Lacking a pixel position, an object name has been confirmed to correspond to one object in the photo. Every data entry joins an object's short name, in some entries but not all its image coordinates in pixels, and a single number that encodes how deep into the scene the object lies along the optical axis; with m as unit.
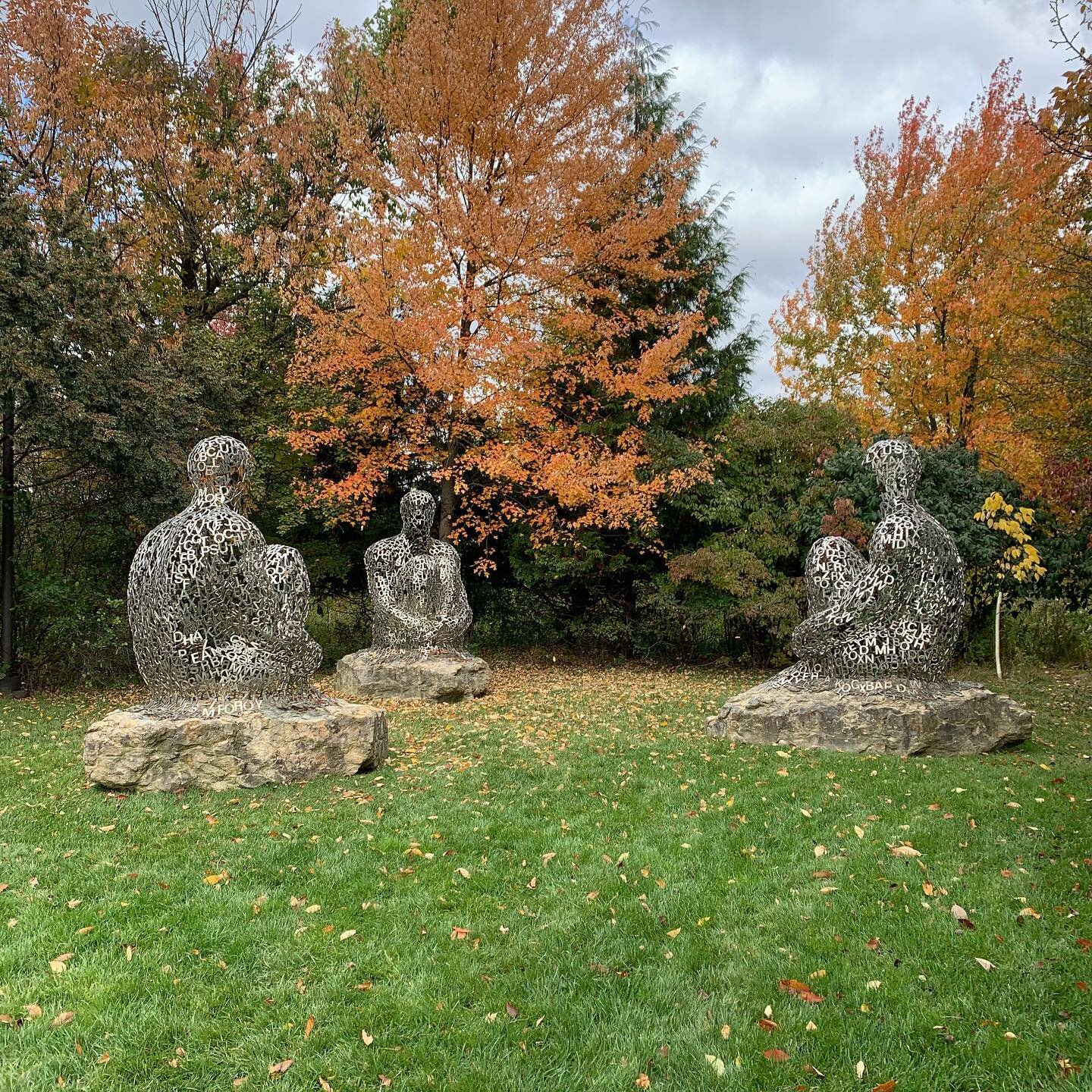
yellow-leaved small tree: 9.63
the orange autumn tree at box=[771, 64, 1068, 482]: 11.78
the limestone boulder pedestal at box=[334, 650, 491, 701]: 9.88
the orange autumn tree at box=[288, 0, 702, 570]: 11.38
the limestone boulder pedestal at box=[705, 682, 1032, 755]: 6.52
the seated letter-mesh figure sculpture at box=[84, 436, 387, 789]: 5.72
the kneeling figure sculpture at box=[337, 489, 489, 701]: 10.25
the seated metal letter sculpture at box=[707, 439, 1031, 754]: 6.58
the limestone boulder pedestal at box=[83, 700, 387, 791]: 5.62
